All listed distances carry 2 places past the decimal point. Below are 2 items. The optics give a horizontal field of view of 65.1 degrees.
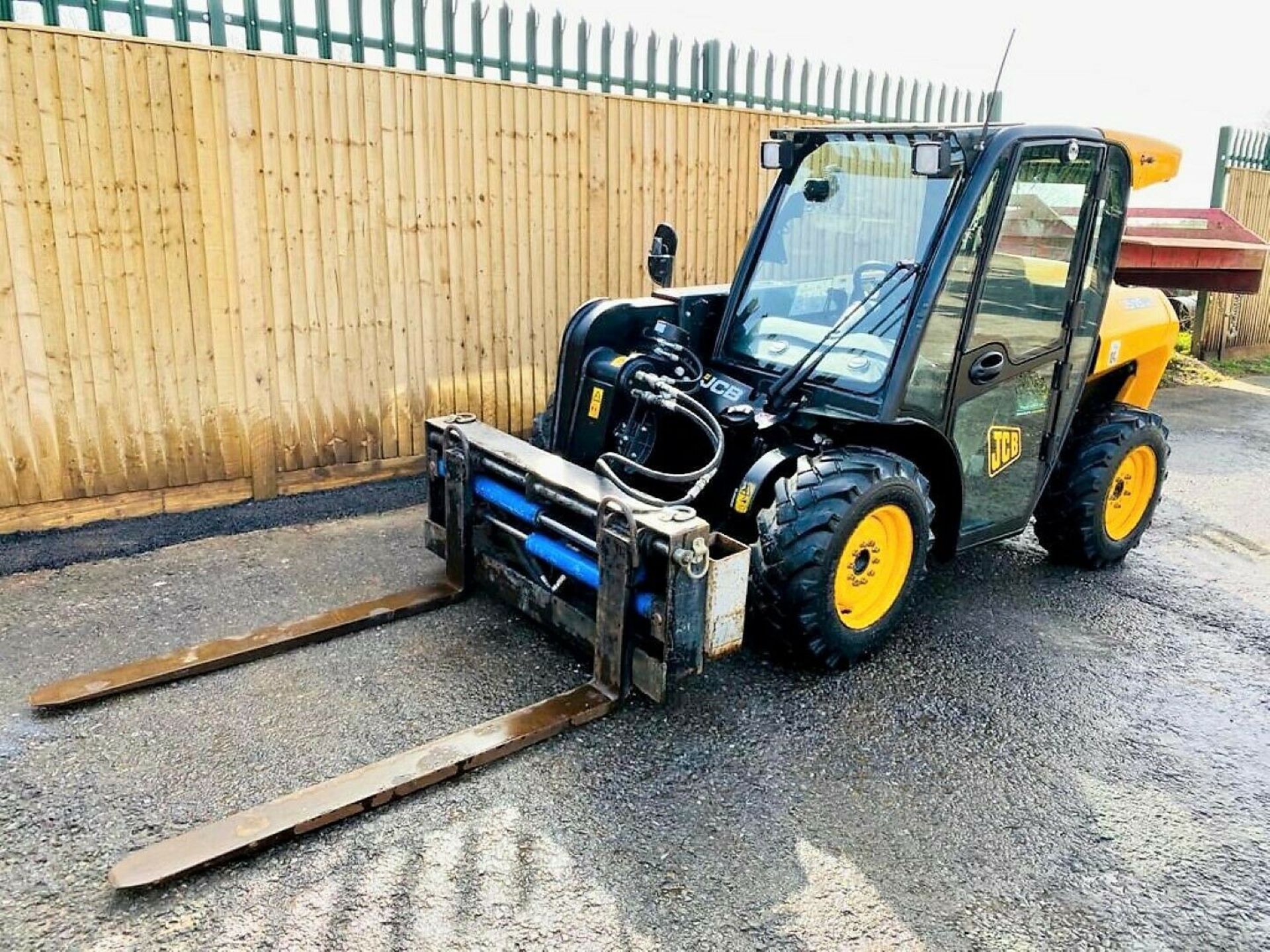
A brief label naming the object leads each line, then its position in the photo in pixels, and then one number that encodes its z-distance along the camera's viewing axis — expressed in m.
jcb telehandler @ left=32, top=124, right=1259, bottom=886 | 3.57
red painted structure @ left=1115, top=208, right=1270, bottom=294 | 7.00
